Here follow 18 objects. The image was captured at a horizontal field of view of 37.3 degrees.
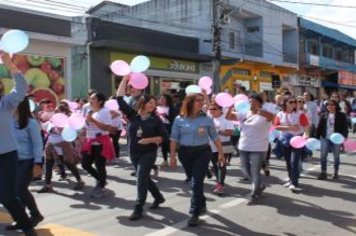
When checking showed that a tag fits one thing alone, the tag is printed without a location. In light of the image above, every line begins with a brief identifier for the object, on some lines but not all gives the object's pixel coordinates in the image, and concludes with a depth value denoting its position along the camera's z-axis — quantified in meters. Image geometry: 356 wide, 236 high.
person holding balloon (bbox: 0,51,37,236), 5.10
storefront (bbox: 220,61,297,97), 31.86
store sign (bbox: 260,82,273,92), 35.88
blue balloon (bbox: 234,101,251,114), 8.01
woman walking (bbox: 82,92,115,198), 8.34
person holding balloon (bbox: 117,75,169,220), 6.83
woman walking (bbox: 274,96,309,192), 8.81
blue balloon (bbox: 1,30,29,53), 5.21
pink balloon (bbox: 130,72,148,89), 7.29
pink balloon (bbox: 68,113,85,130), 8.26
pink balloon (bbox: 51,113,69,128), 8.26
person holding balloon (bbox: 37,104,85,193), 8.93
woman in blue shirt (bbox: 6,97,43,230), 6.00
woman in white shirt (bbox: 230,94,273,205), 7.83
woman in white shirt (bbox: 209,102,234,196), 8.55
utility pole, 23.34
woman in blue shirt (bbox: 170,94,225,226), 6.58
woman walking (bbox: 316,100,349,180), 10.10
